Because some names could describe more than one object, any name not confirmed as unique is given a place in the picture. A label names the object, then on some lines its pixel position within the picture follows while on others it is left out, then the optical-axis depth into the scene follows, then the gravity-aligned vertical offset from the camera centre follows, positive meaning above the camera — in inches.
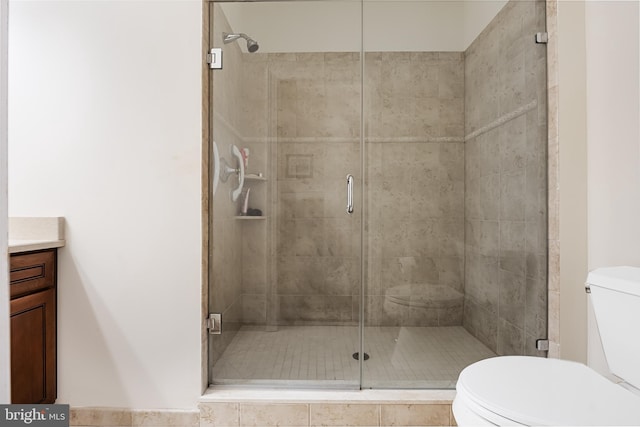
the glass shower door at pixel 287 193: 75.7 +4.1
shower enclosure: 75.7 +5.2
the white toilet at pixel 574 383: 39.2 -18.5
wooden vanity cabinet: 60.7 -17.6
